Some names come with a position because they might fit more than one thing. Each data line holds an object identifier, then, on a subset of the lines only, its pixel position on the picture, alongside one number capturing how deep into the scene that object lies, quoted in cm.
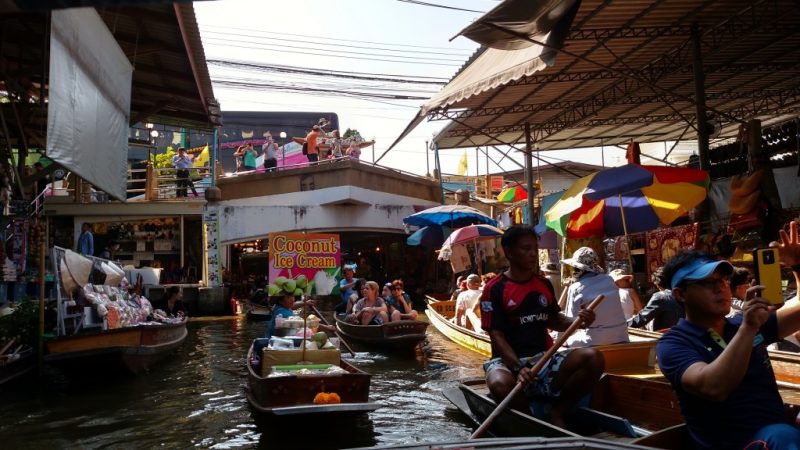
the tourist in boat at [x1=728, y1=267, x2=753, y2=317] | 693
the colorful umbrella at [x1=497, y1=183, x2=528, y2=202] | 2353
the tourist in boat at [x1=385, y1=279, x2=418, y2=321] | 1378
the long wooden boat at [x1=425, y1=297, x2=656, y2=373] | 642
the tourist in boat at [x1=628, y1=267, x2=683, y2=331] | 800
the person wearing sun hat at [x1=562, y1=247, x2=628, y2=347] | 627
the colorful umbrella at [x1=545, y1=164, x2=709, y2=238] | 928
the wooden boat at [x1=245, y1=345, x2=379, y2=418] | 657
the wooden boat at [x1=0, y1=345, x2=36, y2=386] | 887
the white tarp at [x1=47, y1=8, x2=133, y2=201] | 700
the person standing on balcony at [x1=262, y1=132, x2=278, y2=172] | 2438
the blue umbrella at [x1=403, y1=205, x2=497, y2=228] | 1783
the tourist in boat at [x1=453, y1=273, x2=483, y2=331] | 1223
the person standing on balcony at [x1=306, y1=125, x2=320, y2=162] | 2405
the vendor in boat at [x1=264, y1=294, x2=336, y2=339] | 927
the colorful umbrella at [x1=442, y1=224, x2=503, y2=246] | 1620
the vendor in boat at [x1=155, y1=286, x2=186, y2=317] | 1547
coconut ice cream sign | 930
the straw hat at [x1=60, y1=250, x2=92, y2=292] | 1020
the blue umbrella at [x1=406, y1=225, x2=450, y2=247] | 1919
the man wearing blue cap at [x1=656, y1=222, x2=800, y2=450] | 260
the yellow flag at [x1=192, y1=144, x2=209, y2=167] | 3025
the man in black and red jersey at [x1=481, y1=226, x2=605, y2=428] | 480
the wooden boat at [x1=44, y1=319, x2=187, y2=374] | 941
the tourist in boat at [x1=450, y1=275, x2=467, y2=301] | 1580
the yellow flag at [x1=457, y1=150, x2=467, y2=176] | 3216
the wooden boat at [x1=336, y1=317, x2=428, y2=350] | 1234
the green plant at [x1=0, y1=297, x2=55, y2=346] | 984
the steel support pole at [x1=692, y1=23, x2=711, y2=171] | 1115
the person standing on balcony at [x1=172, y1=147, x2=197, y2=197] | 2180
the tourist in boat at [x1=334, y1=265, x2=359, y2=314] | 1545
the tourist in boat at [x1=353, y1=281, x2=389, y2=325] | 1312
